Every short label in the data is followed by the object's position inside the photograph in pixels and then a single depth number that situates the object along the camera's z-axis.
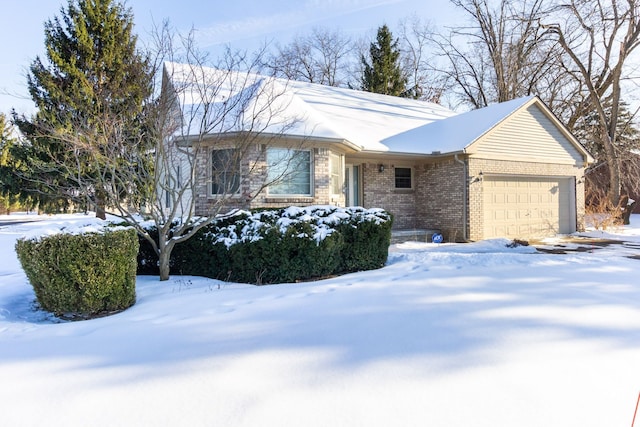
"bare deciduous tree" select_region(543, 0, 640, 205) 18.09
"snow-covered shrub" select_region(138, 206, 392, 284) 6.89
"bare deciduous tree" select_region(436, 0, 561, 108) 21.30
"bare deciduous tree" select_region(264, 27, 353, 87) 32.69
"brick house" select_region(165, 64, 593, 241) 9.88
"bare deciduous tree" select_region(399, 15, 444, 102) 30.94
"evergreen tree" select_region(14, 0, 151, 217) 14.46
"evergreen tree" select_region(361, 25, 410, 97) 30.97
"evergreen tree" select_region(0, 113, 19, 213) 16.06
